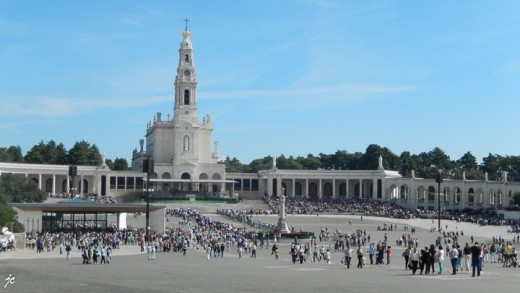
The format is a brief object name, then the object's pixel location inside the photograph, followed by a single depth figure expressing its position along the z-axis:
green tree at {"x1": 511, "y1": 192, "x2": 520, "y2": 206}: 109.12
